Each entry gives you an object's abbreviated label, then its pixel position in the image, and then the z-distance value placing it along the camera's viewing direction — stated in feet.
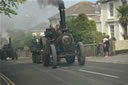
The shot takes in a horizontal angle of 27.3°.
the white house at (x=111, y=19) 121.19
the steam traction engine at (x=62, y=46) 43.22
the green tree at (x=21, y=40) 168.43
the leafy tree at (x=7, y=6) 43.91
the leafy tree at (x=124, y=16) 107.76
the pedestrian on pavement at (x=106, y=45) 66.18
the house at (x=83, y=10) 188.55
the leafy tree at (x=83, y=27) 107.96
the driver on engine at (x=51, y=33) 45.85
